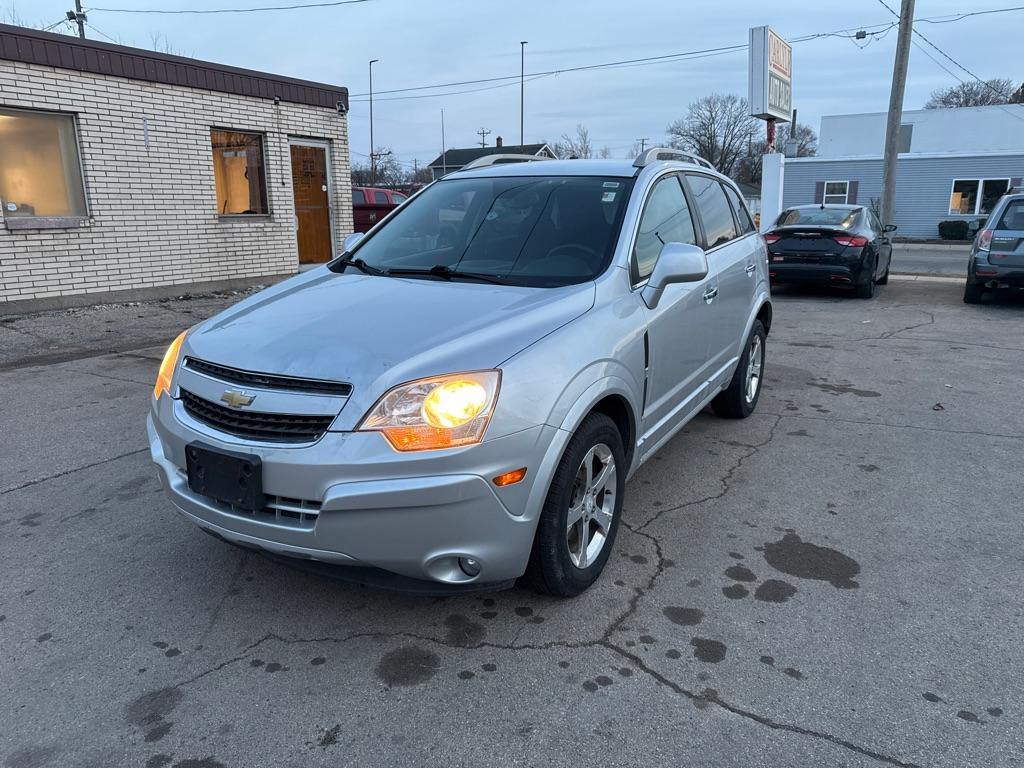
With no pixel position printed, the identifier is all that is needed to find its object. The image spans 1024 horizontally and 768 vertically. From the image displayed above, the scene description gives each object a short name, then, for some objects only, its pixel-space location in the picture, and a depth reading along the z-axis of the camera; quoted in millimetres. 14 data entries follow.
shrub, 30203
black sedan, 11992
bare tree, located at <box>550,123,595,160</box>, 70869
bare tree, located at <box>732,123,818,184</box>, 70250
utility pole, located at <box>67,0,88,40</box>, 33094
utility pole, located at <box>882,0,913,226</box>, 17547
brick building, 9461
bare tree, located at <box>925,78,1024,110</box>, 59562
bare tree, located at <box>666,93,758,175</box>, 71938
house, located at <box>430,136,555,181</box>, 63097
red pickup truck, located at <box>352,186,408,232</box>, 17984
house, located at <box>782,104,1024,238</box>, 30250
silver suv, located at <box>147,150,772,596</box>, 2518
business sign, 19922
